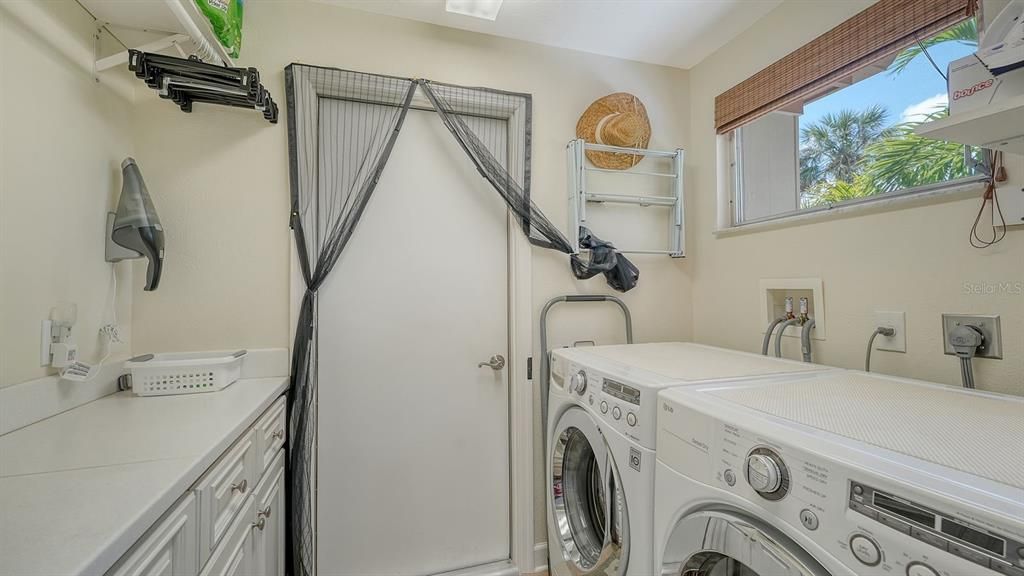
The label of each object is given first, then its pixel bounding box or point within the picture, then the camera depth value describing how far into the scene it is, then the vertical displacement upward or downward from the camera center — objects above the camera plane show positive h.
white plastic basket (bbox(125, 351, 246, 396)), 1.22 -0.25
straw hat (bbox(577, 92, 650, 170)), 1.89 +0.81
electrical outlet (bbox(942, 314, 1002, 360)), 1.05 -0.10
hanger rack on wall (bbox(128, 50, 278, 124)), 1.24 +0.72
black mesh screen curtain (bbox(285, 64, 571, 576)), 1.48 +0.55
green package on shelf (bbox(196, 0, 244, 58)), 1.24 +0.91
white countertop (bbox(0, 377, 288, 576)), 0.52 -0.32
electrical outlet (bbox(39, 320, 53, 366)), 1.04 -0.12
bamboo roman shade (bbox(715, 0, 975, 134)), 1.15 +0.84
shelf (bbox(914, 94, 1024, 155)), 0.78 +0.36
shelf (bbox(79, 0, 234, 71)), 1.17 +0.87
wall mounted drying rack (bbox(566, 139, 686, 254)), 1.84 +0.47
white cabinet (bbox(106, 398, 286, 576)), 0.68 -0.50
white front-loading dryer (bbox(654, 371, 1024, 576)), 0.50 -0.29
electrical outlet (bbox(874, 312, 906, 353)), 1.23 -0.12
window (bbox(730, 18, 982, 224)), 1.20 +0.58
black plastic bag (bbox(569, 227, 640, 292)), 1.85 +0.15
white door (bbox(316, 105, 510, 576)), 1.69 -0.37
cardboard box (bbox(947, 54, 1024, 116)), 0.81 +0.45
